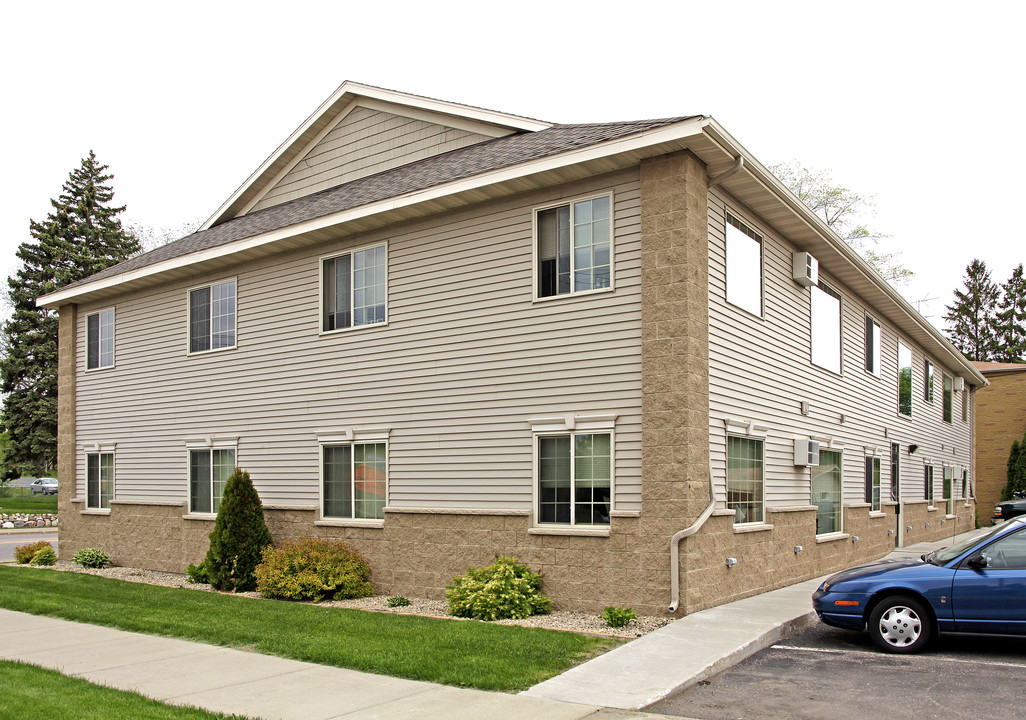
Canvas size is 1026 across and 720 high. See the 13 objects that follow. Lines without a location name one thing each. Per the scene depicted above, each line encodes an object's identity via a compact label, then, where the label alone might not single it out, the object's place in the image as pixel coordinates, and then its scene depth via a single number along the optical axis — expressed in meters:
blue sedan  8.75
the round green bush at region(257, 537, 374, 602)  13.40
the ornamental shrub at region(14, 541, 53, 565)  20.28
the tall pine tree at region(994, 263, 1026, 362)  67.94
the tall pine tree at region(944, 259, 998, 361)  69.94
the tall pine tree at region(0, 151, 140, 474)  39.50
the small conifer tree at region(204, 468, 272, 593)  14.78
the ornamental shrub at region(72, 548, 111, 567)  18.83
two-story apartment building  11.29
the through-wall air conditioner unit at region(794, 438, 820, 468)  14.69
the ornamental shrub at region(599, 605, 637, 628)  10.36
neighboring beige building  37.97
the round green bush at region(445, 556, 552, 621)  11.30
